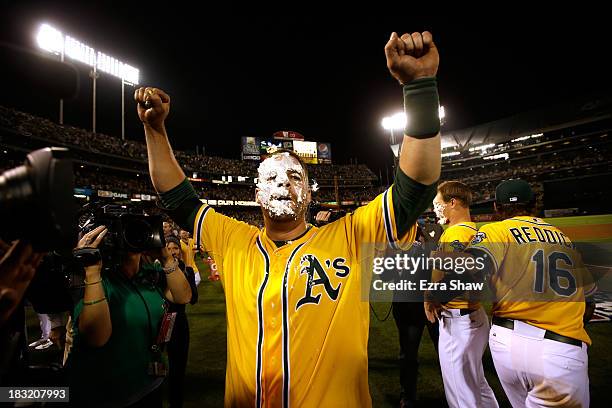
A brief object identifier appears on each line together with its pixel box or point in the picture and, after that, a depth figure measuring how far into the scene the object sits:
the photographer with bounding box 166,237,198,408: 3.38
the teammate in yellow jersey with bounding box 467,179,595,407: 2.32
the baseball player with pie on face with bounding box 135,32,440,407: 1.33
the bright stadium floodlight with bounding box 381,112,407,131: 33.09
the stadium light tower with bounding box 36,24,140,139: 25.86
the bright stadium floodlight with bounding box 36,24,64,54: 25.28
